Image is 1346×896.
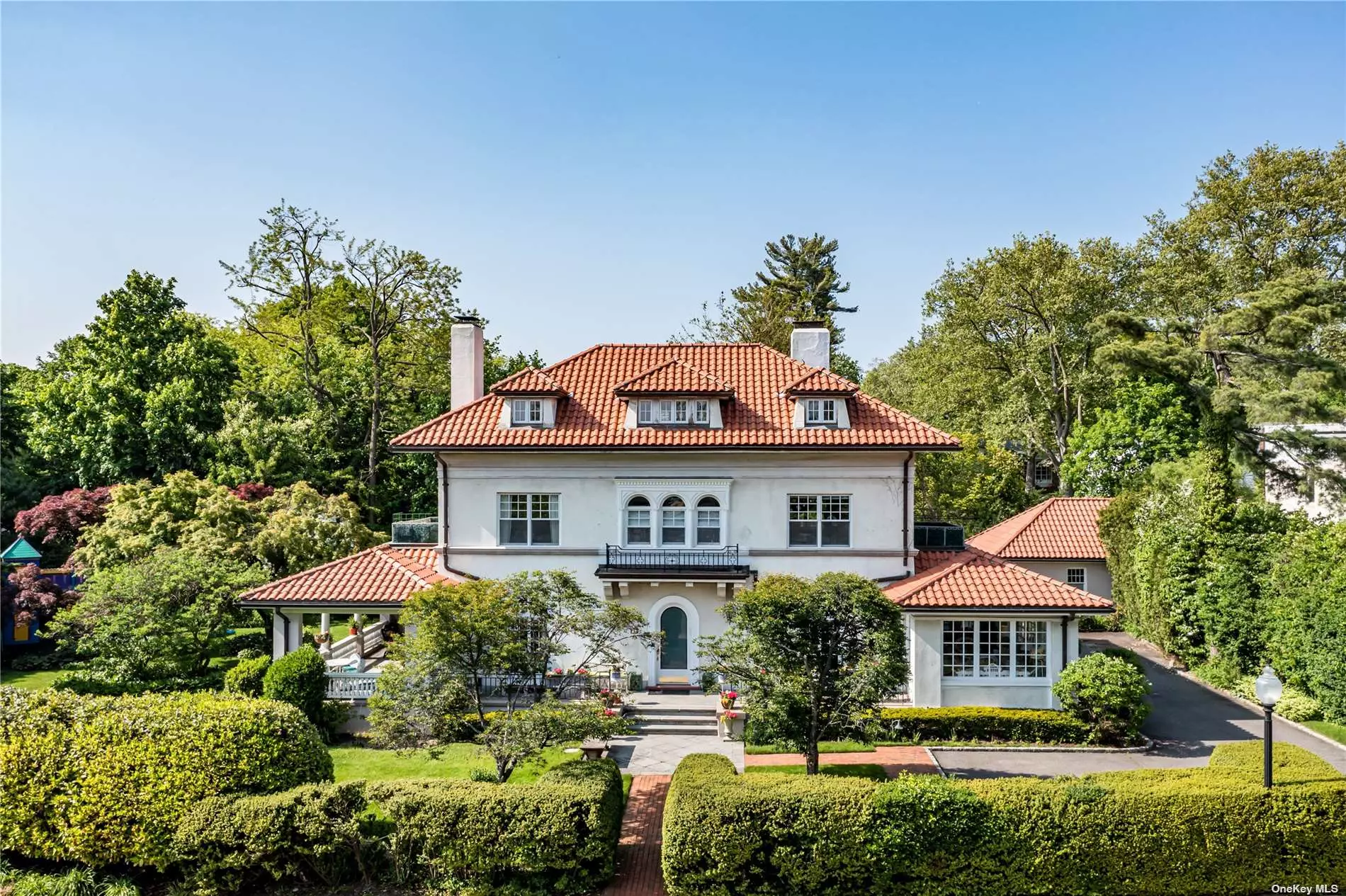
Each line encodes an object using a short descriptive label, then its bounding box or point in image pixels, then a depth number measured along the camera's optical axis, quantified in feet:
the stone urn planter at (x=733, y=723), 64.23
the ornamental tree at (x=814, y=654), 49.85
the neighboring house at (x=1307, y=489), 85.81
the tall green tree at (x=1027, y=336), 140.67
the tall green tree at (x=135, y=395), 111.96
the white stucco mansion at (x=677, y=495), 74.64
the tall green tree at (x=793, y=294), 173.68
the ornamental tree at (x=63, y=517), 100.73
